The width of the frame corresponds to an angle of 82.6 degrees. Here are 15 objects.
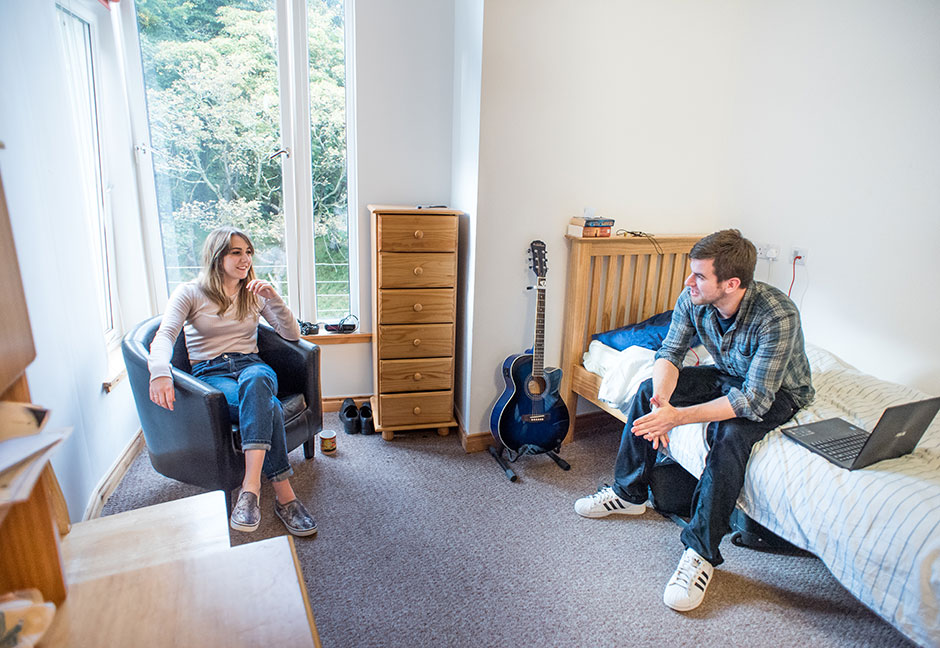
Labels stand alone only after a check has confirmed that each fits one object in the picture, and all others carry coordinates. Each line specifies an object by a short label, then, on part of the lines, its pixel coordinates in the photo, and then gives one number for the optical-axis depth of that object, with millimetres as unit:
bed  1388
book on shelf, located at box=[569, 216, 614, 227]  2484
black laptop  1543
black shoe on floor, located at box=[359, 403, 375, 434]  2818
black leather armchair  1891
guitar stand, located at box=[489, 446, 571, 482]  2461
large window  2617
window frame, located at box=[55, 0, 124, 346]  2410
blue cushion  2494
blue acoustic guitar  2500
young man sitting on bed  1783
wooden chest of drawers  2502
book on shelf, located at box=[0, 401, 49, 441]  571
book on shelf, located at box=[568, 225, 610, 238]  2492
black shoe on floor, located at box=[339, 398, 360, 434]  2801
